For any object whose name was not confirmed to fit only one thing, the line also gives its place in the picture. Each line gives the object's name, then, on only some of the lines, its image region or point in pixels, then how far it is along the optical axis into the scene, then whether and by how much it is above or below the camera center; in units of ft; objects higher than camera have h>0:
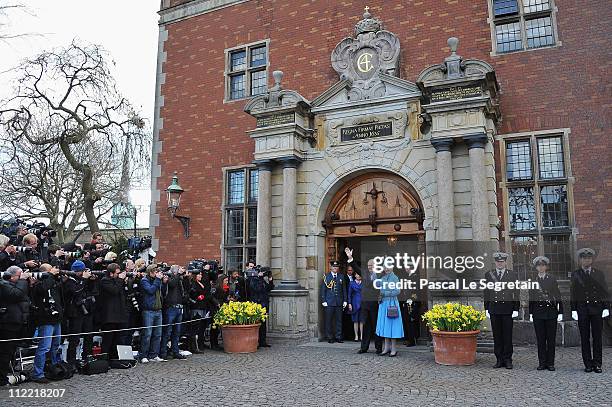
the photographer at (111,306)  28.76 -1.30
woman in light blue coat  31.83 -2.04
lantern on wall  45.93 +6.77
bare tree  60.08 +18.62
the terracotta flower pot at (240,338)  33.53 -3.57
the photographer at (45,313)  24.76 -1.44
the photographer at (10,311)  23.24 -1.24
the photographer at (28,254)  25.89 +1.48
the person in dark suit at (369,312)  33.04 -2.01
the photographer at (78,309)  26.99 -1.36
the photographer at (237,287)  37.11 -0.45
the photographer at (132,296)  30.91 -0.88
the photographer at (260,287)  36.08 -0.45
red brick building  34.81 +12.32
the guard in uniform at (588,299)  26.61 -1.07
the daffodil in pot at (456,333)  28.22 -2.86
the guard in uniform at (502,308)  27.55 -1.57
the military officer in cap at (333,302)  38.01 -1.56
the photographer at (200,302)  34.47 -1.35
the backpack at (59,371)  24.94 -4.15
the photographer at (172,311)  32.05 -1.80
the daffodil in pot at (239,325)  33.53 -2.75
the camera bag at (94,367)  26.66 -4.24
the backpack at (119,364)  28.35 -4.32
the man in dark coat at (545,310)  26.86 -1.64
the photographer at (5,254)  26.20 +1.35
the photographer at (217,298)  35.55 -1.14
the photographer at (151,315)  30.55 -1.92
